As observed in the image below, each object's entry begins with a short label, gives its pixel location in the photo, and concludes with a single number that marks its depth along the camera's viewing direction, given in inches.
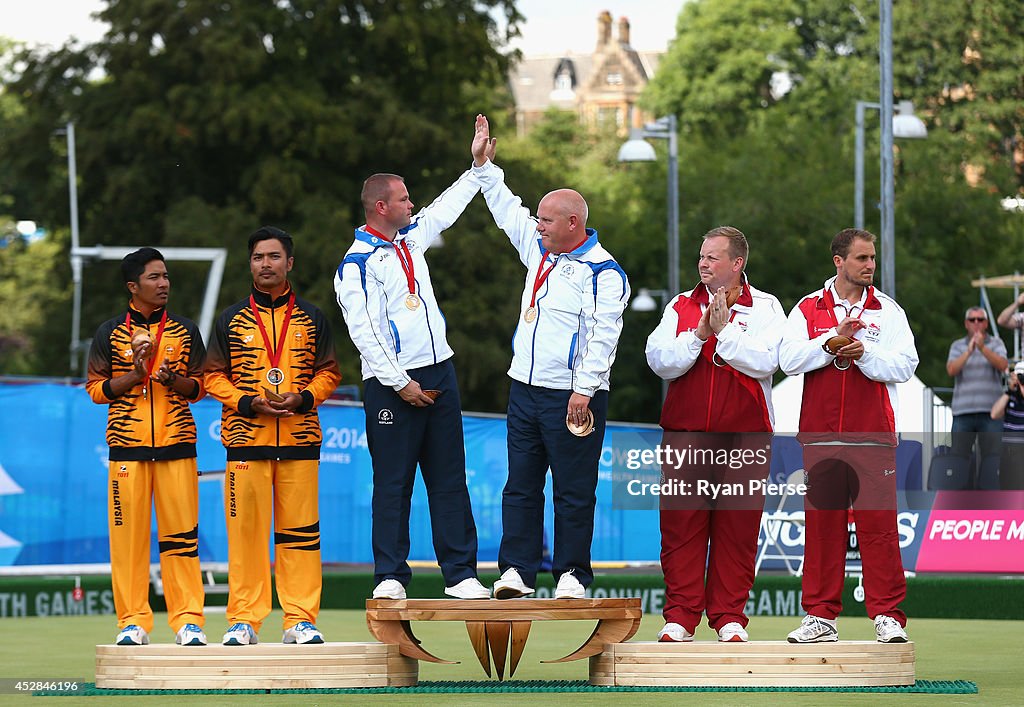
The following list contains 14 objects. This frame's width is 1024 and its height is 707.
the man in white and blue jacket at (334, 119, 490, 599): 683.4
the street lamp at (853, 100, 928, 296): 1541.6
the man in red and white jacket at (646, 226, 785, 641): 683.4
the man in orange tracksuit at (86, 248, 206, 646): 692.1
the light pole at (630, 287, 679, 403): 2743.6
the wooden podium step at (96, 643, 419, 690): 666.8
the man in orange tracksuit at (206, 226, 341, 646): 688.4
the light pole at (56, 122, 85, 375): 2632.9
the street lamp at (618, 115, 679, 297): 2075.5
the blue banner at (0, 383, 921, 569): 1219.2
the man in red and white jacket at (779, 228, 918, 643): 682.2
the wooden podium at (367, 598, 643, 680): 669.9
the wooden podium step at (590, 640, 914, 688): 663.1
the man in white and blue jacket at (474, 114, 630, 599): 682.8
